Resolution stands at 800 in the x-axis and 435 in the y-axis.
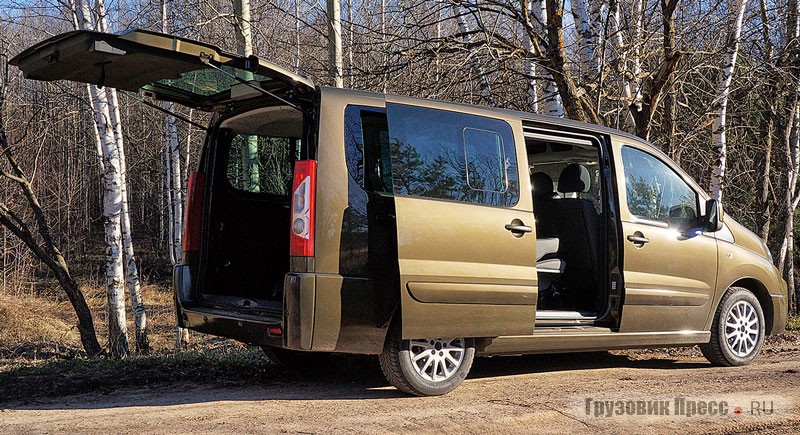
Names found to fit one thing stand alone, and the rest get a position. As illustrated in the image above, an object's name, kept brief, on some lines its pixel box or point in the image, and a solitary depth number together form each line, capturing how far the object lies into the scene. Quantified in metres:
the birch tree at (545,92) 10.30
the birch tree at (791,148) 12.99
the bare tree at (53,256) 10.95
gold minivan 4.84
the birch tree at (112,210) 10.86
